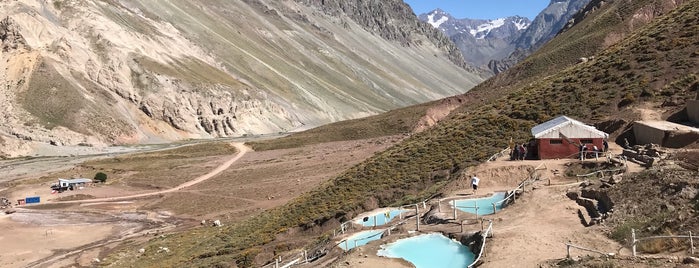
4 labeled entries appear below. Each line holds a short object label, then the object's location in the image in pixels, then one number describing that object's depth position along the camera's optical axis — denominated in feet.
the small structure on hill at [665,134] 80.59
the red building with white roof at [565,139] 91.35
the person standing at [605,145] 90.84
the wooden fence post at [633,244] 45.68
